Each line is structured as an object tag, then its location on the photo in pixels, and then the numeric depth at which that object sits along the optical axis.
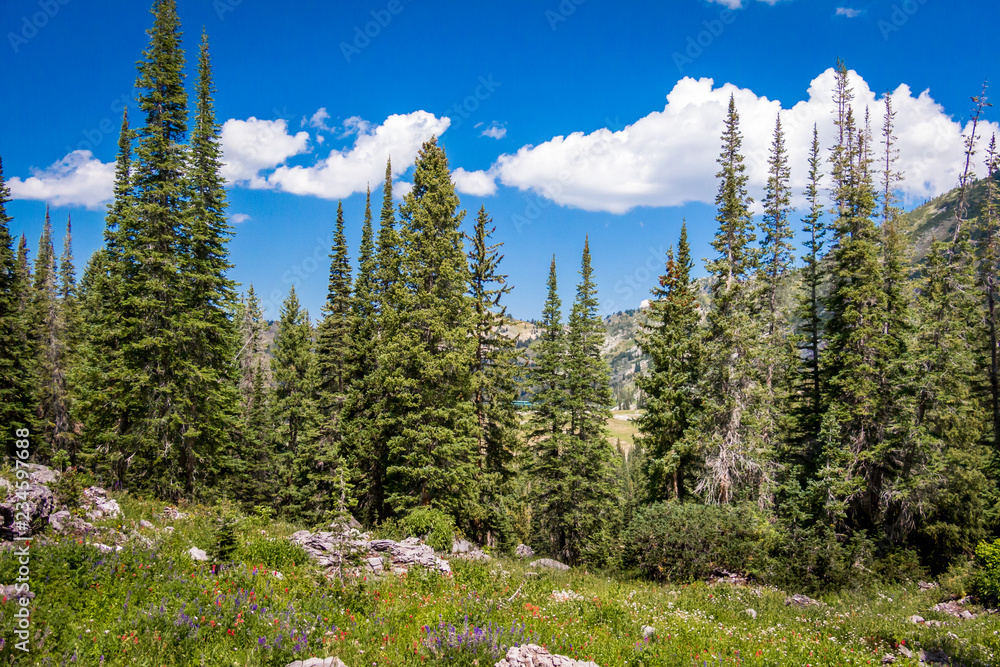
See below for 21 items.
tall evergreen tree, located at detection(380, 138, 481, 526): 20.92
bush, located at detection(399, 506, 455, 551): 19.06
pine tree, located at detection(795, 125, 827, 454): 26.20
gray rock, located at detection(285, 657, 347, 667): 5.95
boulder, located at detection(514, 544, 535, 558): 23.18
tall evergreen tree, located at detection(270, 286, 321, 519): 31.34
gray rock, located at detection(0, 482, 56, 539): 8.02
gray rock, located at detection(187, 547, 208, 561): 9.10
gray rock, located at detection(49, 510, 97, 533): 8.87
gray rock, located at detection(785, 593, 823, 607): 15.52
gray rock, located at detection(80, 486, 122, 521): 10.38
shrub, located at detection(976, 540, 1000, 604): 14.89
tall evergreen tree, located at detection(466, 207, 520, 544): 23.83
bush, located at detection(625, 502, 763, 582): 18.67
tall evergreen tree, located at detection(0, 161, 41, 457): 25.77
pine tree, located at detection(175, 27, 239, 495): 19.34
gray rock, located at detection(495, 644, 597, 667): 6.40
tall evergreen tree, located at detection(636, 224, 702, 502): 24.02
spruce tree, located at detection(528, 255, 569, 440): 29.80
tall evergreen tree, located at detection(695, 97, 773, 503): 22.02
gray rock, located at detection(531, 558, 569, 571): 18.21
